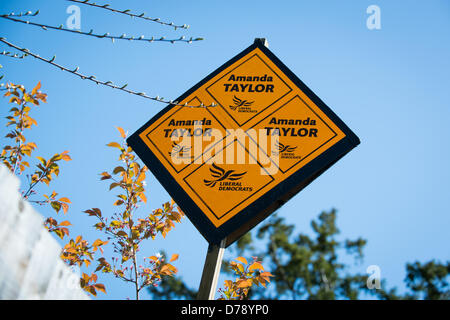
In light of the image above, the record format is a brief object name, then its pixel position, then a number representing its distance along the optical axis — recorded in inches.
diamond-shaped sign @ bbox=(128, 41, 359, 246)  106.1
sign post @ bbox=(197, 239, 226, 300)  95.4
